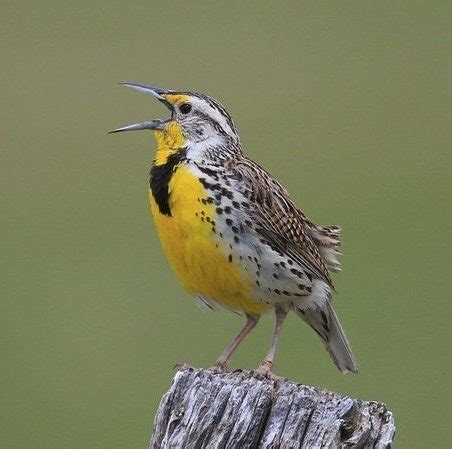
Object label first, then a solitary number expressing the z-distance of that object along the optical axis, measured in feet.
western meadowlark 27.68
